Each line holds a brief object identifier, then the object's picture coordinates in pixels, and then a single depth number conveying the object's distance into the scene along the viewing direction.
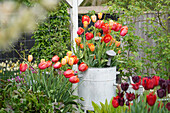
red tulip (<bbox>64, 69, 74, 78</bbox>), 4.28
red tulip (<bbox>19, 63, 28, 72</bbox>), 4.37
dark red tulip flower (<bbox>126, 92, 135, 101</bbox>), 3.53
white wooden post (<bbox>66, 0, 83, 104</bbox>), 5.07
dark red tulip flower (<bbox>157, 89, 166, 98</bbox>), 3.42
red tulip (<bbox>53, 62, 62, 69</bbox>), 4.36
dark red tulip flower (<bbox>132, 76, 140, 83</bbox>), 3.70
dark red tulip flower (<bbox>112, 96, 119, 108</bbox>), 3.53
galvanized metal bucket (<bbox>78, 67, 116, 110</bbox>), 4.55
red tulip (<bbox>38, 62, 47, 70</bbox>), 4.35
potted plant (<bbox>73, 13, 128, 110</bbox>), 4.56
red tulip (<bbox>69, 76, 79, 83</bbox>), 4.26
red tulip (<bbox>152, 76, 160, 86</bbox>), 3.51
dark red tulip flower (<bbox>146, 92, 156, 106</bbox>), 3.39
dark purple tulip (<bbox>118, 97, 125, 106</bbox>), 3.49
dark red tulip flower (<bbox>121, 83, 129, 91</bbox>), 3.64
